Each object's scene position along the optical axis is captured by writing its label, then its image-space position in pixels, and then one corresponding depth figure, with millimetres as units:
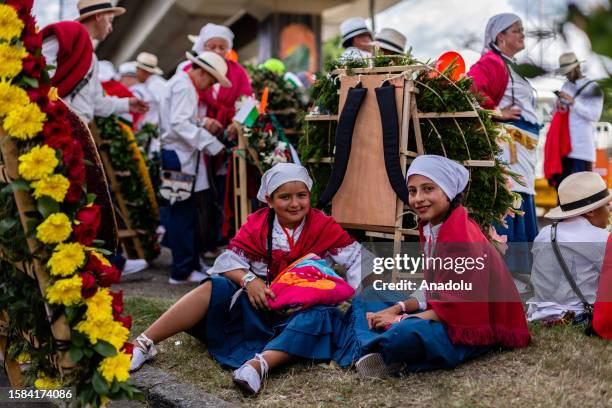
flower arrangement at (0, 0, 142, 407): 2672
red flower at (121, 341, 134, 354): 2859
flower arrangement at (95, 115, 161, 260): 6914
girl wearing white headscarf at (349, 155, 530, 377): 3426
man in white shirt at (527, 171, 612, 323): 4230
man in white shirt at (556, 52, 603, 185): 7309
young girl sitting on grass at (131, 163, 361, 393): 3770
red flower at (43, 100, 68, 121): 2785
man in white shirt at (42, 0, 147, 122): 5125
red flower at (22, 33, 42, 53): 2793
